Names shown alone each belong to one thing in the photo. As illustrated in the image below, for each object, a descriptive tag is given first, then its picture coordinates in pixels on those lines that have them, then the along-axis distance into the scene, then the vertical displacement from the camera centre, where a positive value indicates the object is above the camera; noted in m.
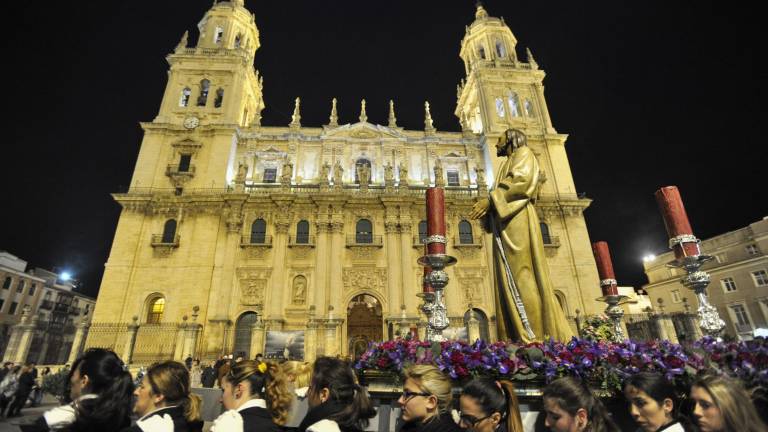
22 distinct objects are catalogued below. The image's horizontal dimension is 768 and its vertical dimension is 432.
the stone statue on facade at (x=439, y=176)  22.18 +10.62
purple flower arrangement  2.72 -0.06
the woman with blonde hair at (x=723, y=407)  1.92 -0.31
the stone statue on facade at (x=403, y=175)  22.08 +10.65
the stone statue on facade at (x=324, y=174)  21.56 +10.68
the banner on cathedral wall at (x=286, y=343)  16.98 +0.72
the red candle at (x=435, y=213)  4.88 +1.92
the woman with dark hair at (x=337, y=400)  2.43 -0.28
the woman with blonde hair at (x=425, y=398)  2.34 -0.27
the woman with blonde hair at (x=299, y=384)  4.28 -0.30
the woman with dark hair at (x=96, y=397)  2.11 -0.21
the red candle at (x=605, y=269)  7.04 +1.64
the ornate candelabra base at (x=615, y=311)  6.78 +0.74
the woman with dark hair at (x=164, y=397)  2.40 -0.24
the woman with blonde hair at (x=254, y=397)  2.47 -0.28
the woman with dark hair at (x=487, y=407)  2.24 -0.32
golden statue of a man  4.35 +1.17
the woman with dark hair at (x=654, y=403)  2.33 -0.33
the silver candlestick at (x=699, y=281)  3.99 +0.79
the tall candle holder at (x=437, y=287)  4.29 +0.82
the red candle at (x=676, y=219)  4.59 +1.70
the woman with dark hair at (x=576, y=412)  2.17 -0.35
